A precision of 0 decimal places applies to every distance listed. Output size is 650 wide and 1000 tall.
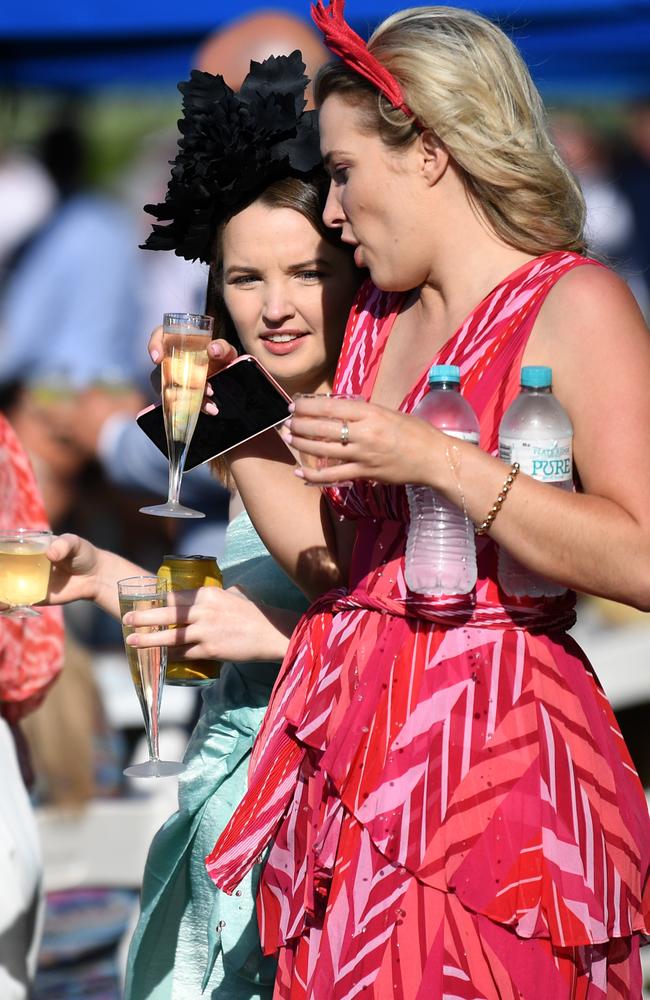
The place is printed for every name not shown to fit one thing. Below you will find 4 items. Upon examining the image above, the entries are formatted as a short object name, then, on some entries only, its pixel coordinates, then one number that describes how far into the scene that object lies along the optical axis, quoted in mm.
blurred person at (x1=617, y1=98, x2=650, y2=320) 12109
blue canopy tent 11451
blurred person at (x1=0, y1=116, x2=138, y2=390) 13266
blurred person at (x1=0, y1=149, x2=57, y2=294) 13758
